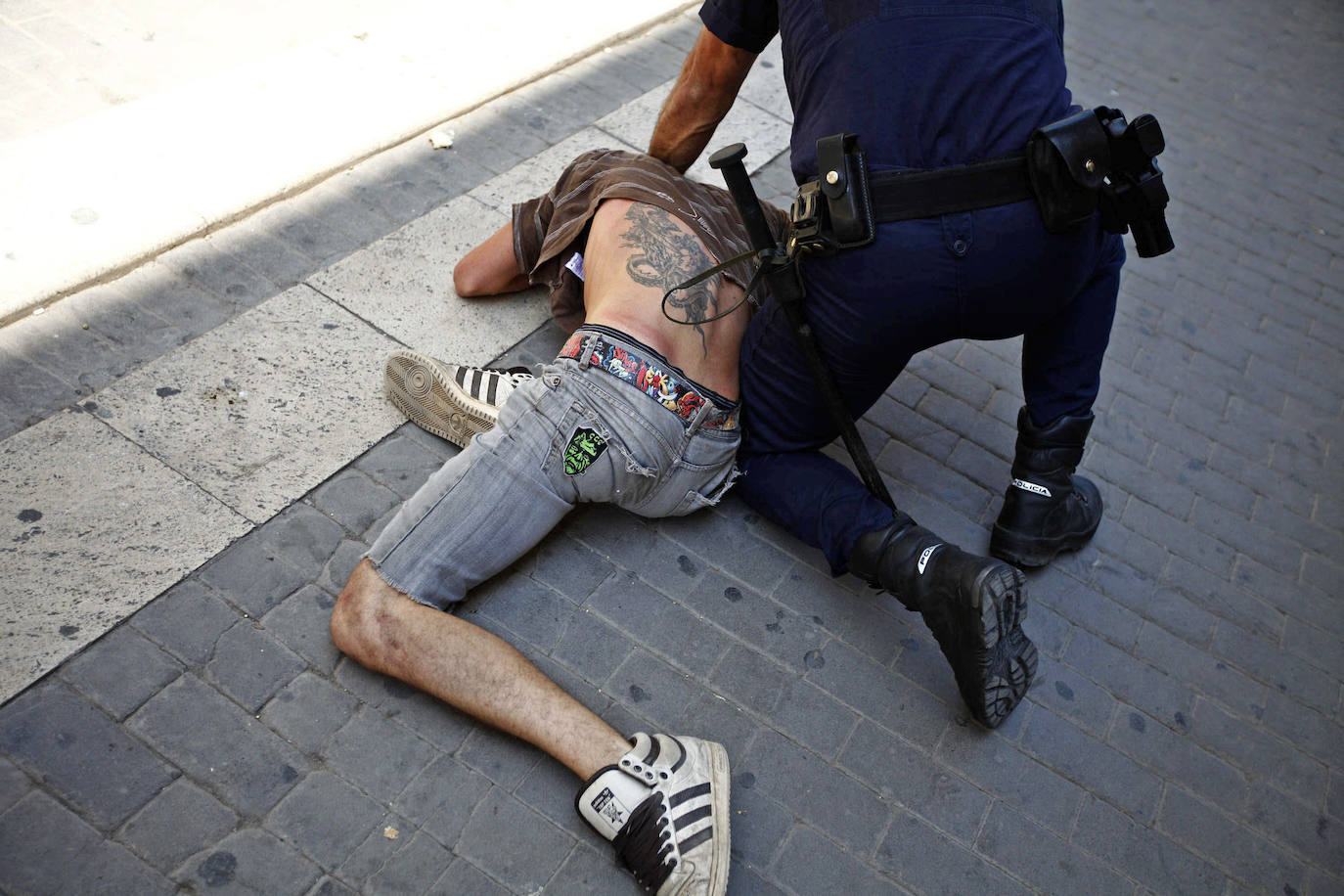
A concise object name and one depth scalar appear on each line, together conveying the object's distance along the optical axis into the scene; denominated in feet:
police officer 7.36
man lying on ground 7.13
